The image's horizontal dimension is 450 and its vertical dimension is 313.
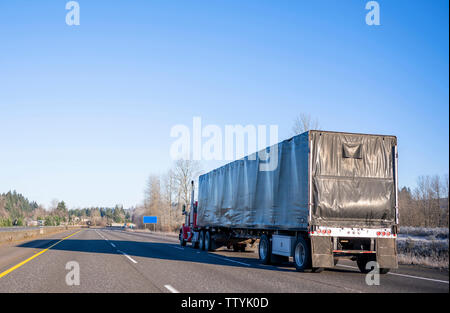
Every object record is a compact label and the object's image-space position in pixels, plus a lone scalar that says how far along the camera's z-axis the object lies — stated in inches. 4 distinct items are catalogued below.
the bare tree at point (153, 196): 3531.0
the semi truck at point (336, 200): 480.1
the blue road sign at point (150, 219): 2979.8
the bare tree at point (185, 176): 2696.9
